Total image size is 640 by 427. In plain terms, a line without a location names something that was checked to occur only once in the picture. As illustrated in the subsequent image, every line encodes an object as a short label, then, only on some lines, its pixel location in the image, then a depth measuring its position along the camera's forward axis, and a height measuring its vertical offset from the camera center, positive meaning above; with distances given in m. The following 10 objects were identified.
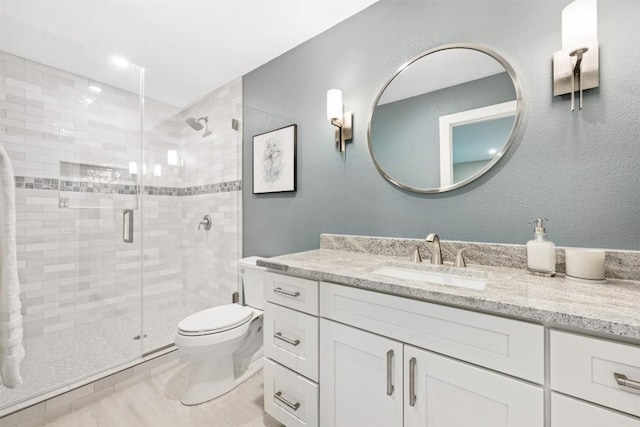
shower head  2.78 +0.97
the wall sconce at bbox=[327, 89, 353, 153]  1.70 +0.63
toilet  1.58 -0.80
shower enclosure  1.96 +0.05
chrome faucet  1.30 -0.18
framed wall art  2.05 +0.44
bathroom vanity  0.64 -0.42
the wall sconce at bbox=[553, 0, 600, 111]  0.99 +0.63
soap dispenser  1.02 -0.16
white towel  1.03 -0.29
